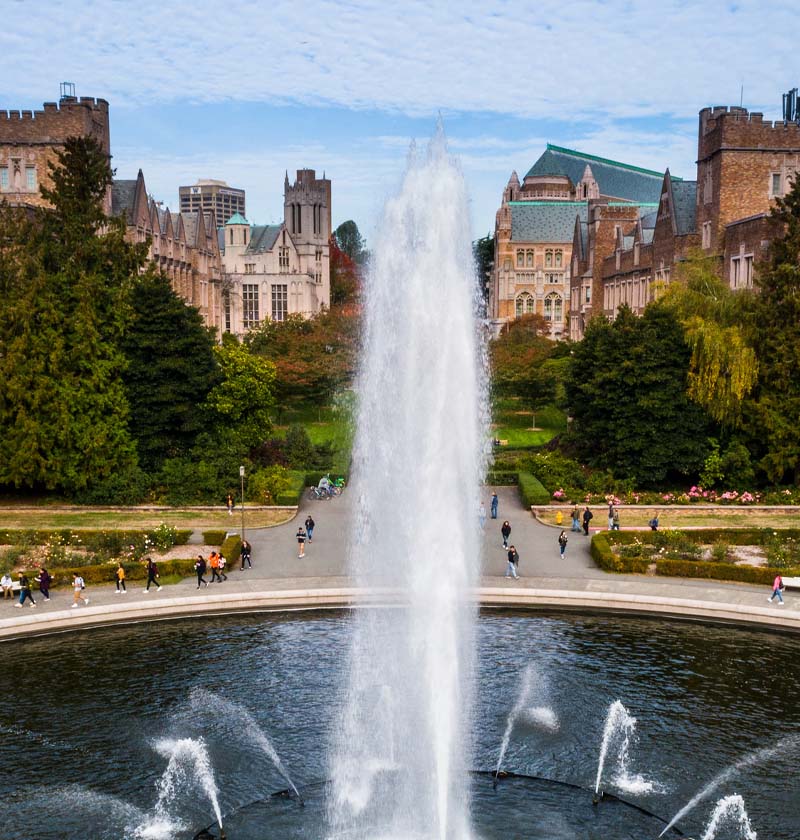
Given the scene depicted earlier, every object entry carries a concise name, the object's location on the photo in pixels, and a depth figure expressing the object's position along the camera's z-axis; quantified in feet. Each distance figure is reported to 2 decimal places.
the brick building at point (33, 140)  196.03
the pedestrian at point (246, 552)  105.40
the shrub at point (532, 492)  136.36
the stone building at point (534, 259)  398.83
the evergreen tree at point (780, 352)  136.67
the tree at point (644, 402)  139.64
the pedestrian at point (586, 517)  120.37
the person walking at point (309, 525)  116.06
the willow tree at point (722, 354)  137.08
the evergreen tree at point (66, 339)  131.03
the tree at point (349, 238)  583.62
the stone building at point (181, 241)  253.85
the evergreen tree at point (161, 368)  139.23
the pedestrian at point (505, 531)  114.93
